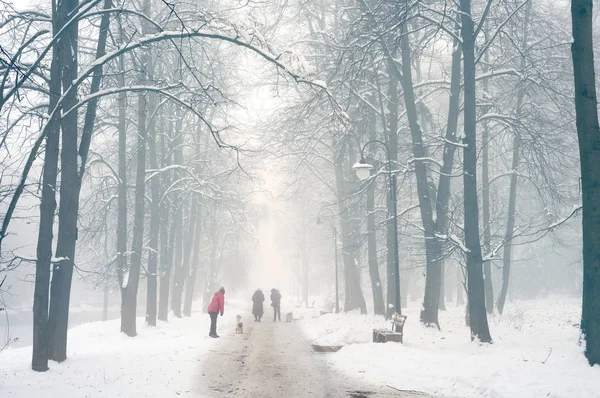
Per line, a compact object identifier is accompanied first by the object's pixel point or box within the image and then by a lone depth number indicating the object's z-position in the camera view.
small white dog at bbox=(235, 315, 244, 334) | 18.73
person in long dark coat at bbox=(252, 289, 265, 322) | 26.02
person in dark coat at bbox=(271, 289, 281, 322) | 27.08
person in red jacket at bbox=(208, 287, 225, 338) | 17.14
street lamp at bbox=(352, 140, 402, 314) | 14.01
